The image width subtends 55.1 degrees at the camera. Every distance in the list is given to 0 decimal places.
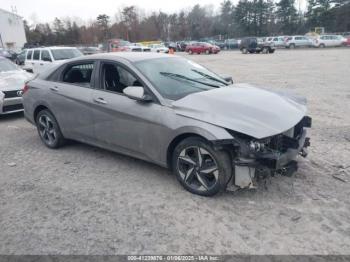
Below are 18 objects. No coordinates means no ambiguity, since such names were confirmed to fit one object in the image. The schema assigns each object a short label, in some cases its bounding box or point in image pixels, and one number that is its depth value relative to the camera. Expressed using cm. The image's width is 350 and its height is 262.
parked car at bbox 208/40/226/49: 5548
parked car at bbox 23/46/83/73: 1395
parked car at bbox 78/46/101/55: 3106
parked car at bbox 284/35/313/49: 4303
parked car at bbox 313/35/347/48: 4075
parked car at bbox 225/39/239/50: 5382
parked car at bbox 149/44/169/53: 3790
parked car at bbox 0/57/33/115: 817
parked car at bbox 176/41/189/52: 4981
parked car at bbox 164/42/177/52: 5137
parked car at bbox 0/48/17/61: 3503
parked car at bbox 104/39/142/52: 3198
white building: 6481
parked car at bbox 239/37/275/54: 3656
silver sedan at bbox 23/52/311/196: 372
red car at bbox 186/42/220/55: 4103
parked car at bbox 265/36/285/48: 4644
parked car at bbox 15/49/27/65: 2837
